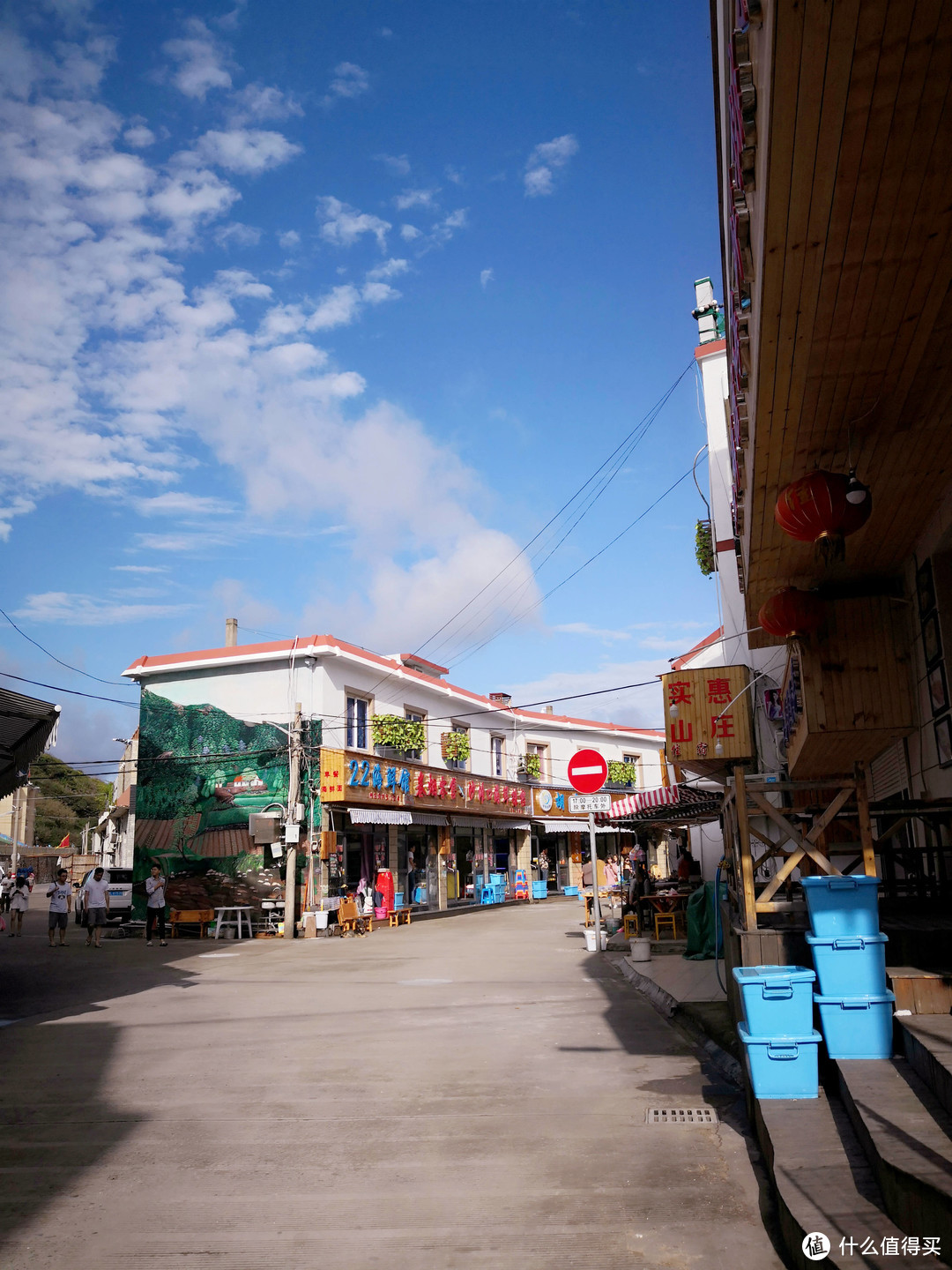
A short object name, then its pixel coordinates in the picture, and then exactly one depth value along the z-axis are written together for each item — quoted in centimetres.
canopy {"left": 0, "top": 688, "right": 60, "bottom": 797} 1298
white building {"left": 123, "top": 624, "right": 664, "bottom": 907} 2559
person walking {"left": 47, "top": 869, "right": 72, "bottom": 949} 2012
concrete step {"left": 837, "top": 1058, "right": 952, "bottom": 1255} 349
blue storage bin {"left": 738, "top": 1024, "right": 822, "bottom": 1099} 529
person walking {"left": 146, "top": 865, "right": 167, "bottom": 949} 2159
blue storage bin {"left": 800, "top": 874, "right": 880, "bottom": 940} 555
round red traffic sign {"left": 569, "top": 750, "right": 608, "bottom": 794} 1423
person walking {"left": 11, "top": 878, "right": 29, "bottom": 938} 2347
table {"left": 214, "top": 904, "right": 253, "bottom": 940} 2284
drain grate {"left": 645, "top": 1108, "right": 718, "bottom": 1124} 599
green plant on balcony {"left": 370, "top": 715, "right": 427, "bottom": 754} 2764
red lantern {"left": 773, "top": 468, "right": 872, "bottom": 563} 579
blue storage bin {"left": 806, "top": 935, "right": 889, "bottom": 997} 545
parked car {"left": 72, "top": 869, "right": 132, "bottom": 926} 2588
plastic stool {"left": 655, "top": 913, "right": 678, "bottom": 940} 1681
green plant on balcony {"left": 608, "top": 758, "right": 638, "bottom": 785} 4294
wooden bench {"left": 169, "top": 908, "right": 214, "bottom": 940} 2367
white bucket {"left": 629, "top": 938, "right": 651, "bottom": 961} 1344
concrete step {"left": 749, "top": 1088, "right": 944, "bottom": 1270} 367
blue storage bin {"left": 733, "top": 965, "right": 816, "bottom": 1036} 527
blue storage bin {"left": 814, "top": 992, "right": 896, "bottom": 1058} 536
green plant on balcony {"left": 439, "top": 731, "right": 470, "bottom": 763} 3238
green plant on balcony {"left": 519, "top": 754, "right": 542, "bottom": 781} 3841
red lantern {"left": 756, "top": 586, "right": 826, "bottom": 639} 854
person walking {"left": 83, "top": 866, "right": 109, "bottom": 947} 2016
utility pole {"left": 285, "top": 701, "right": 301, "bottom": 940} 2259
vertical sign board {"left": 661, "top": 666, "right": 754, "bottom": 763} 1581
